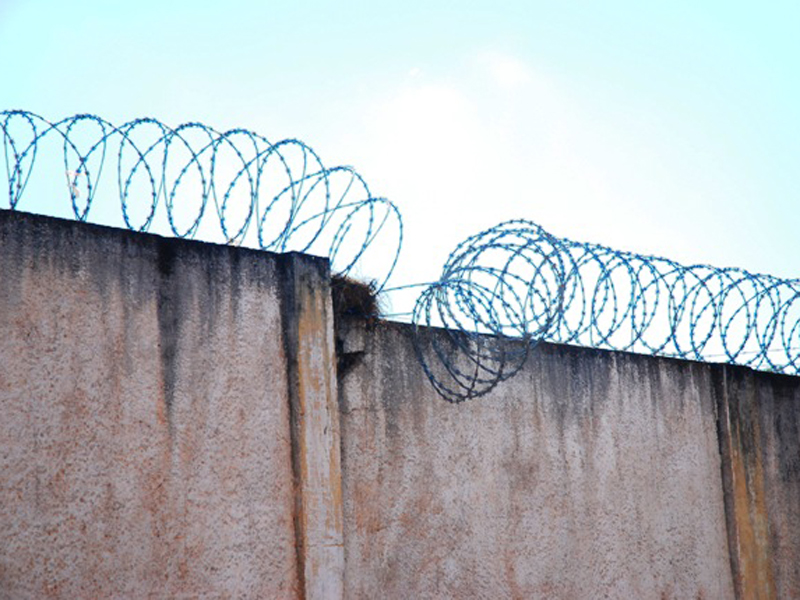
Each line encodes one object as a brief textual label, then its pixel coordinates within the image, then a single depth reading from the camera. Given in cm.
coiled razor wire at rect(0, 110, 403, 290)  1076
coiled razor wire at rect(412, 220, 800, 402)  1334
